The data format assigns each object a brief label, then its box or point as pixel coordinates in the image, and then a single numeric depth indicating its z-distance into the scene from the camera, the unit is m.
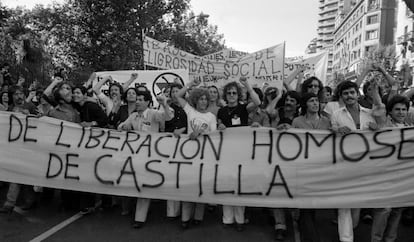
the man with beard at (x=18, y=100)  5.52
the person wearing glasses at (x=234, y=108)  4.44
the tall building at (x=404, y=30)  34.44
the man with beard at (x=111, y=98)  5.31
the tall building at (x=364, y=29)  67.94
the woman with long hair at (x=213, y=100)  4.86
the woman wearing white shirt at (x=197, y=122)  4.17
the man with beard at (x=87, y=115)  4.64
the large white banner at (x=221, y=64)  7.25
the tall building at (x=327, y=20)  122.69
